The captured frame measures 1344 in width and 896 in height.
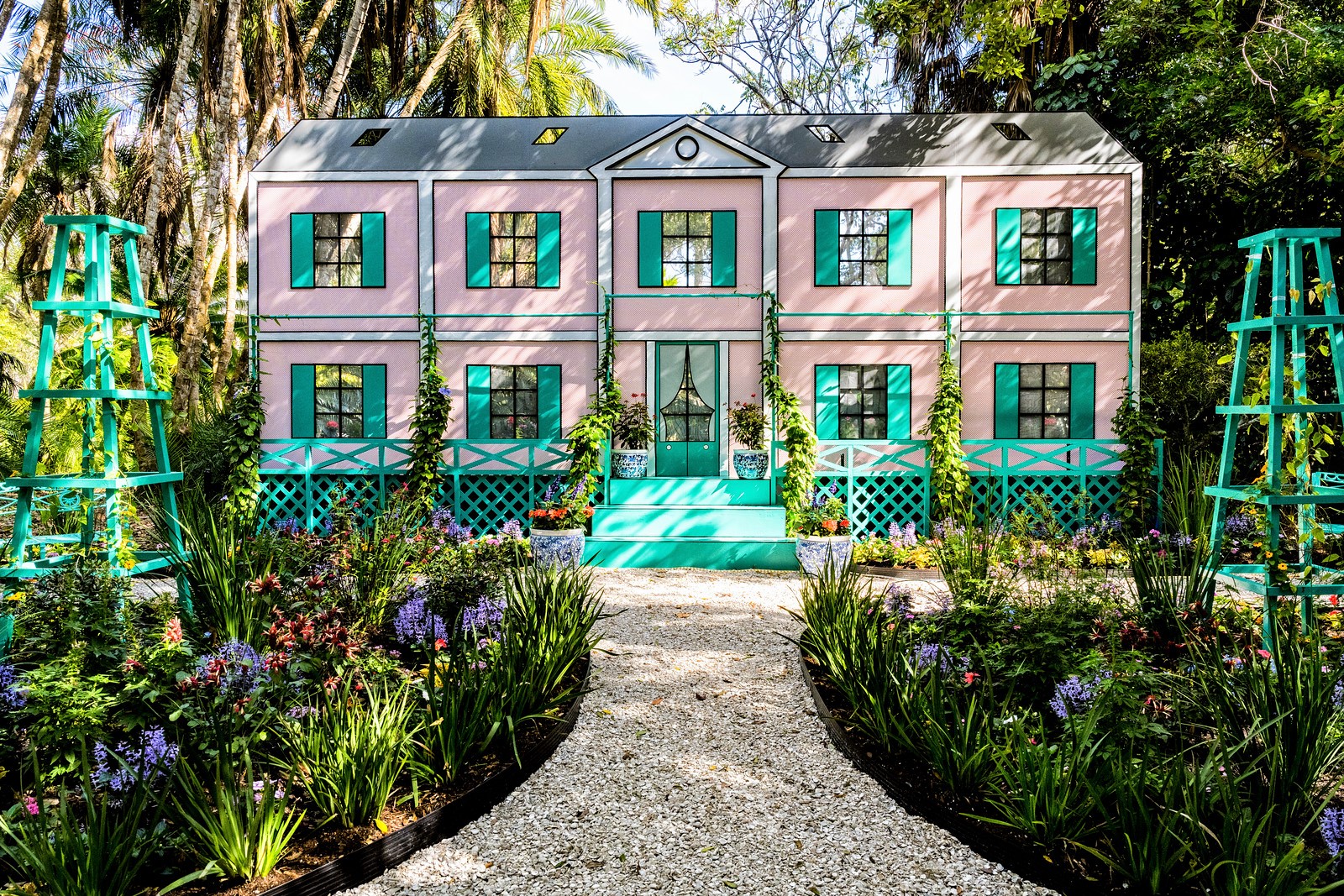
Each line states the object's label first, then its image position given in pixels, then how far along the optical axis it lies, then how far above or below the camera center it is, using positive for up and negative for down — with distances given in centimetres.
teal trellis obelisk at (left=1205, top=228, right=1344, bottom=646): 440 +14
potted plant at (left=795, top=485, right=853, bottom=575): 896 -109
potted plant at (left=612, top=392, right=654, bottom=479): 1134 +7
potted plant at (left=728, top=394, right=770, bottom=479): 1110 -5
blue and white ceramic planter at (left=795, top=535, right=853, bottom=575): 894 -122
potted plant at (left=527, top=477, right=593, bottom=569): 923 -102
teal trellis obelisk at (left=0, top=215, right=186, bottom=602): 447 +13
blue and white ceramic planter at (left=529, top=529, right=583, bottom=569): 922 -120
